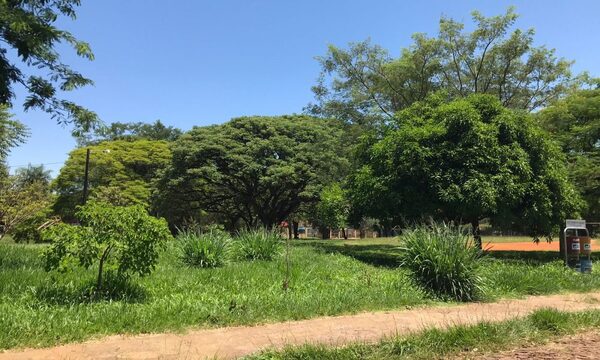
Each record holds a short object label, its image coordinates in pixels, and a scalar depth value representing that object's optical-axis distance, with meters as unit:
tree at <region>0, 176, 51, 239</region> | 23.55
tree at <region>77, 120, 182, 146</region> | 73.44
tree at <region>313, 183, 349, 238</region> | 21.45
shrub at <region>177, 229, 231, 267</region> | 13.30
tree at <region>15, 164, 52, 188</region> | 79.43
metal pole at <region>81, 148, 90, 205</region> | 38.59
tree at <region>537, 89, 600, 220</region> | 20.80
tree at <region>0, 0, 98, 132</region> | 11.09
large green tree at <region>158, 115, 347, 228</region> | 33.75
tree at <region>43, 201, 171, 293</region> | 8.48
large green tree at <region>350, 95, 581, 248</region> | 15.94
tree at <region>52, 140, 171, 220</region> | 46.72
